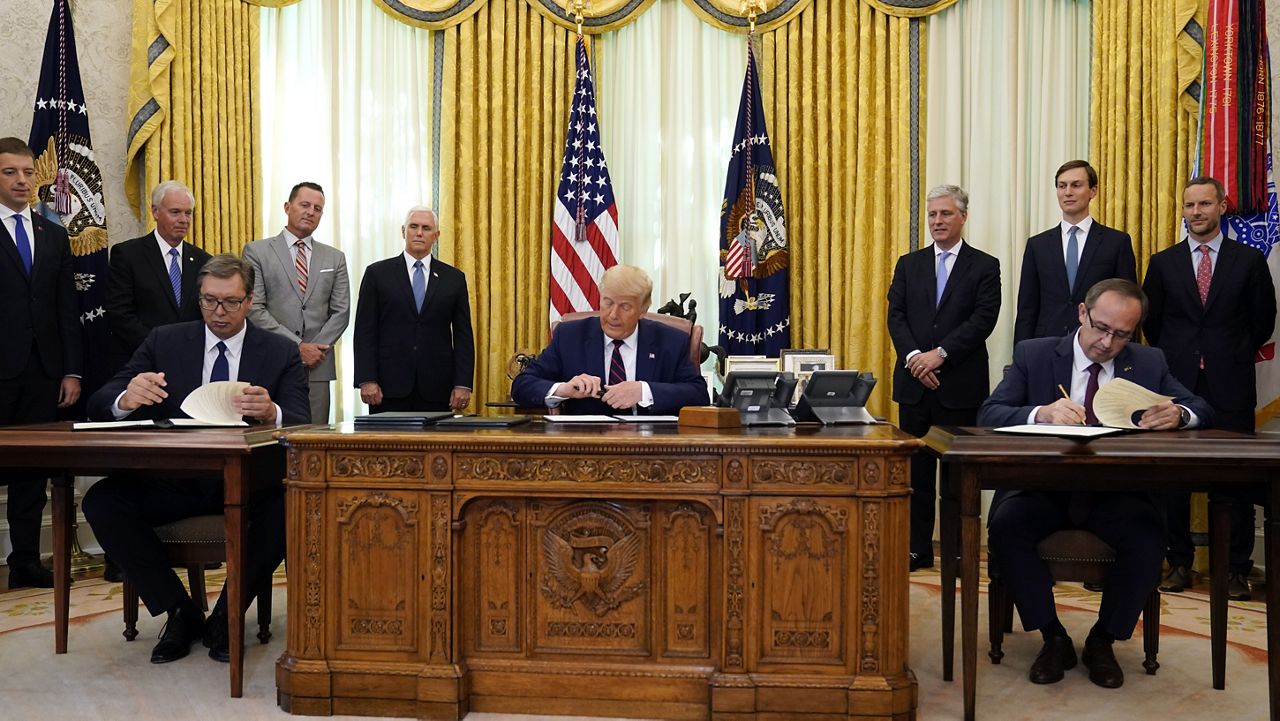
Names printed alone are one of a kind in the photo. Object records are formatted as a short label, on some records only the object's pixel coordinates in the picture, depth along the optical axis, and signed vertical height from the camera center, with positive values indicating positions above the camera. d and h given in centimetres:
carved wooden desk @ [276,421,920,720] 306 -72
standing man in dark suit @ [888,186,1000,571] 532 +1
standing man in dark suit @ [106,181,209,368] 521 +29
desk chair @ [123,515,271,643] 363 -71
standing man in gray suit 554 +28
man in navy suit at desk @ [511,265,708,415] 403 -10
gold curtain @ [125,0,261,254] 622 +136
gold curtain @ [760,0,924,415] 636 +105
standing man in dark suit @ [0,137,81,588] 480 +4
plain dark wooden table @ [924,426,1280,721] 303 -39
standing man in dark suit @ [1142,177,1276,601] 500 +5
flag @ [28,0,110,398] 541 +83
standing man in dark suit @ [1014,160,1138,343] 520 +37
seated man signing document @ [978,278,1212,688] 350 -60
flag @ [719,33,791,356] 636 +55
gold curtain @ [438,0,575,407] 664 +114
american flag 646 +74
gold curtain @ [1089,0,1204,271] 576 +123
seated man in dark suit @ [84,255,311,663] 369 -28
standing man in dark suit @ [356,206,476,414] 557 +1
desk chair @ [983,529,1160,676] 348 -73
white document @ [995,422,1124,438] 327 -31
